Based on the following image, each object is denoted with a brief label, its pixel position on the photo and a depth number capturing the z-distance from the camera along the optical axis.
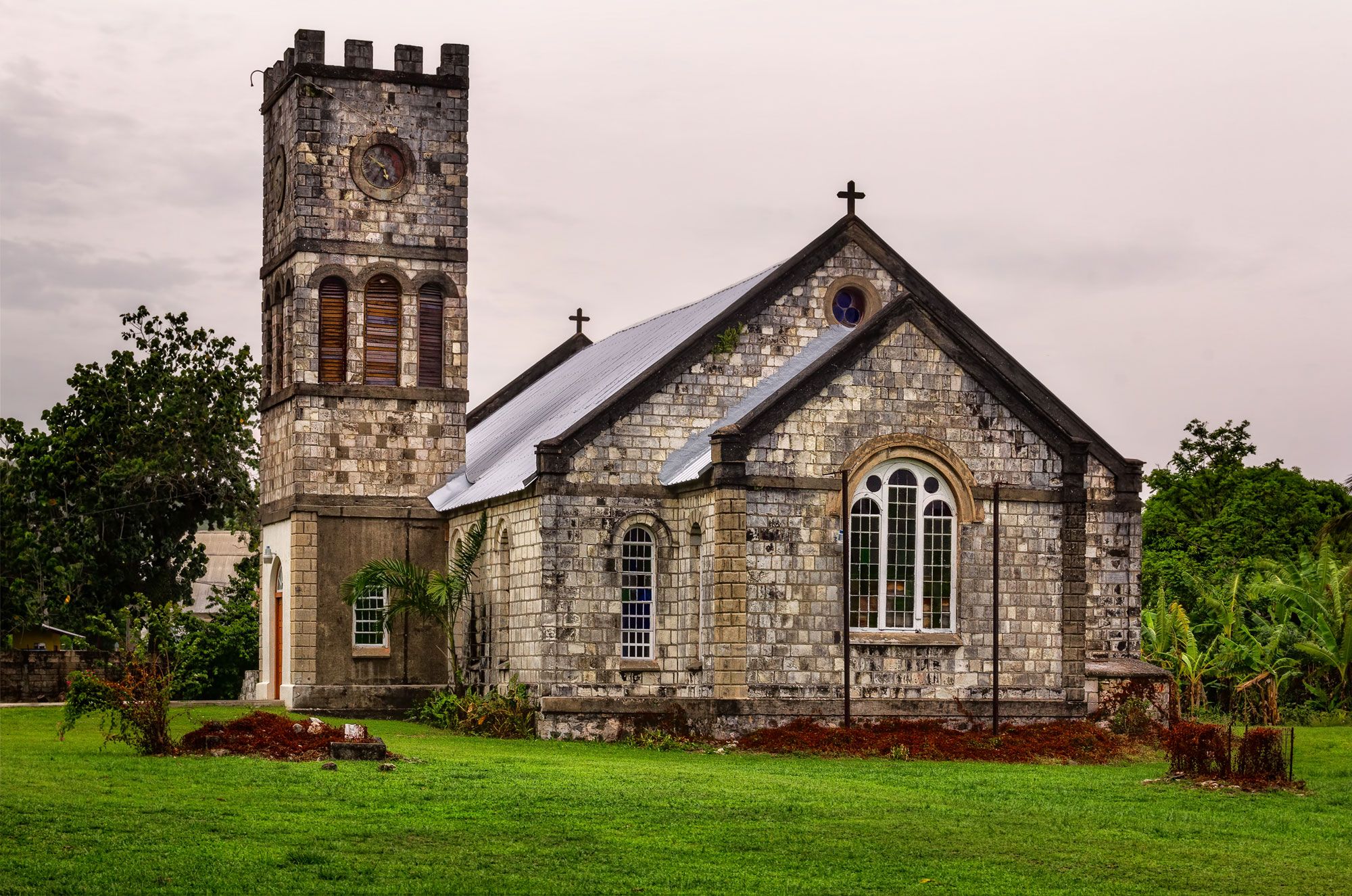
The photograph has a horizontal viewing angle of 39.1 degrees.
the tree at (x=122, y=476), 48.56
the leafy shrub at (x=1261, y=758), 25.39
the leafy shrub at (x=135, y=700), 25.80
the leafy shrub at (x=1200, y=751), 25.70
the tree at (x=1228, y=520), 51.41
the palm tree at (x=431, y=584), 35.12
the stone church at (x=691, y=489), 31.48
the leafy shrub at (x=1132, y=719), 33.72
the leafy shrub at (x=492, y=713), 32.06
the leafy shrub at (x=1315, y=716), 38.19
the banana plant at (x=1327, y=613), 38.50
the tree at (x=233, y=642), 46.88
